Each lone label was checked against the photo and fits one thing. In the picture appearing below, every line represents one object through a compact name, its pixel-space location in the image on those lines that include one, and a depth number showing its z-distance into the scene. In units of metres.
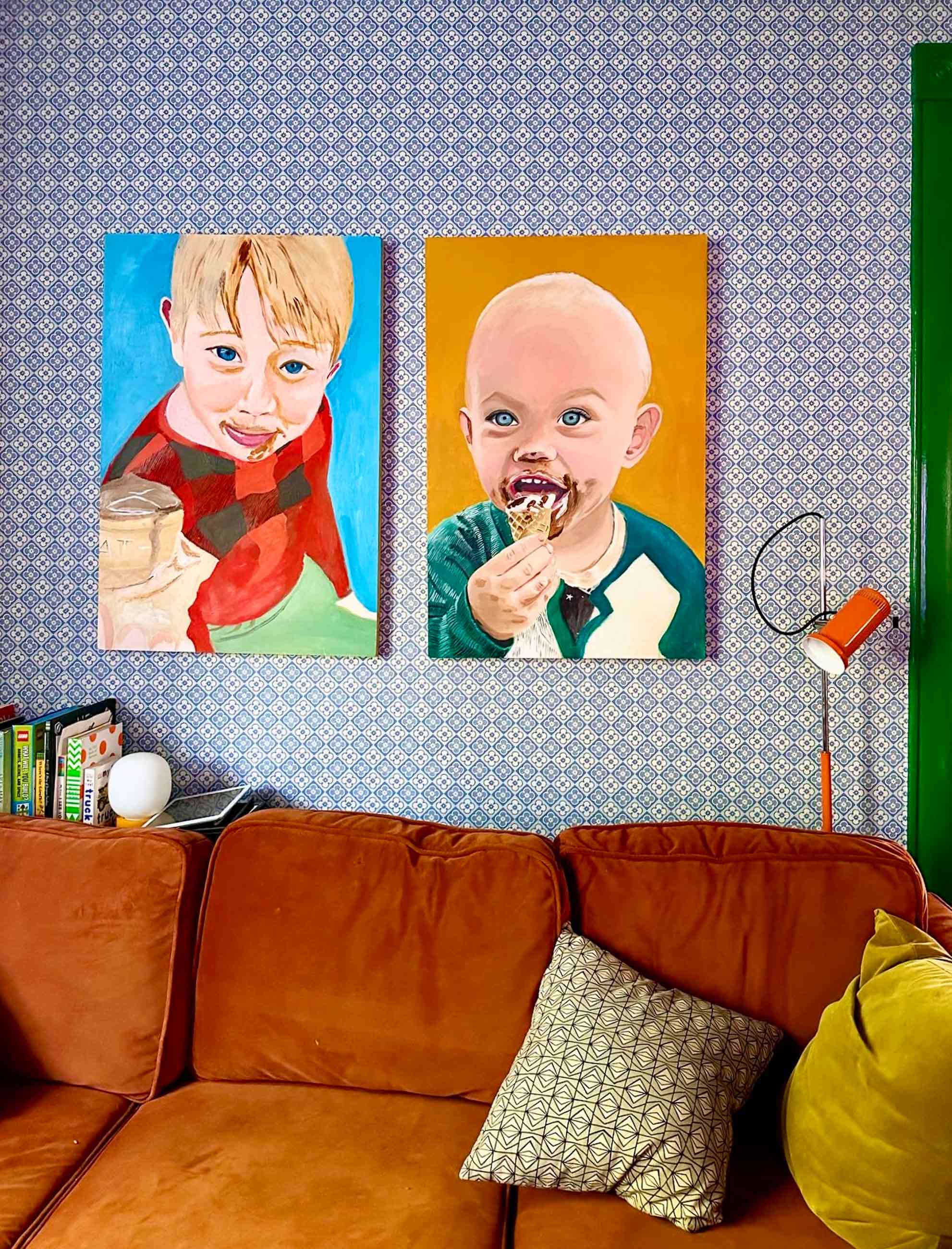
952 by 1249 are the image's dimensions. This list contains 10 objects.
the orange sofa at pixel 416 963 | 1.43
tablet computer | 1.89
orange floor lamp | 1.72
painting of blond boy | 2.02
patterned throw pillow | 1.28
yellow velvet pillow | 1.17
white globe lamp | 1.94
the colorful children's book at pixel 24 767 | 1.89
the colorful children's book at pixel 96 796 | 1.96
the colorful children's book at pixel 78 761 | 1.95
